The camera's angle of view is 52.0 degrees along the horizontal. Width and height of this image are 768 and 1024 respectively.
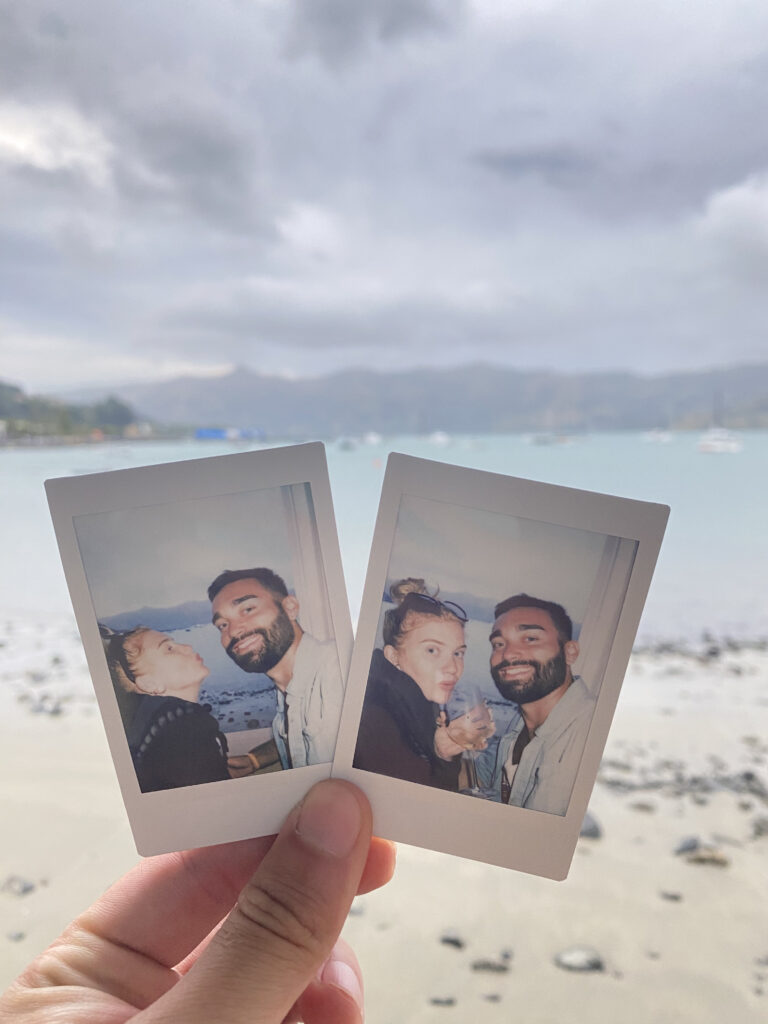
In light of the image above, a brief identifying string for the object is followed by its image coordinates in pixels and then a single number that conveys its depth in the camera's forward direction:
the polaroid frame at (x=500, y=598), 0.15
